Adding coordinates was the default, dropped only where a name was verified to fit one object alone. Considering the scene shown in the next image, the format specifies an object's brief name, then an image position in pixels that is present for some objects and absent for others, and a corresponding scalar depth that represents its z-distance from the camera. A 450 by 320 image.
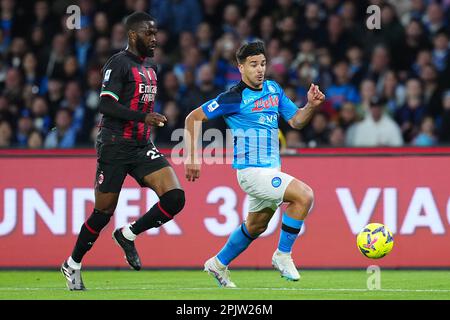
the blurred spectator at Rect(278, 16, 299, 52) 16.17
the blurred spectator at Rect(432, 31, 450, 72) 15.64
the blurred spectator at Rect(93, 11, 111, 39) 16.67
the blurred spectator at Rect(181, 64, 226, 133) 15.26
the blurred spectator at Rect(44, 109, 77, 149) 15.14
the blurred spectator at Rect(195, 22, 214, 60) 16.50
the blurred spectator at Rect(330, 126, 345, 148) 14.48
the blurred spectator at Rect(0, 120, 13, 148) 15.29
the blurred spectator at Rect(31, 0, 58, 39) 17.22
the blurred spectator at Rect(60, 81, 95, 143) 15.41
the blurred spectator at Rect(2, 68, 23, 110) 16.22
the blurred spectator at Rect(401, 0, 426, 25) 16.38
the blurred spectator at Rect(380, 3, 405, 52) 16.11
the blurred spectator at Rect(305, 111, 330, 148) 14.60
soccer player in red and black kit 9.77
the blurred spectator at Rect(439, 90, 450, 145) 14.75
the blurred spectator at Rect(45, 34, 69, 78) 16.39
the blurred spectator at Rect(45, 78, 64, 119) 15.87
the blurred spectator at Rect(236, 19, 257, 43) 16.36
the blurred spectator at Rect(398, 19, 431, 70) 15.80
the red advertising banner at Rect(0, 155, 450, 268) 12.68
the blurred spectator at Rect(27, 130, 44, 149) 14.83
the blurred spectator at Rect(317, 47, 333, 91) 15.59
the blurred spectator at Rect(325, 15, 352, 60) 16.11
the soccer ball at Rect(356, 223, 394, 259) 10.20
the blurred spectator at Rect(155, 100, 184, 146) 14.96
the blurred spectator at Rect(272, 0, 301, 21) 16.56
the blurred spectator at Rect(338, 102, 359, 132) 14.77
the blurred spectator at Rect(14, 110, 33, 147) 15.43
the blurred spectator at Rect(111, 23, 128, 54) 16.47
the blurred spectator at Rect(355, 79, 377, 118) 15.02
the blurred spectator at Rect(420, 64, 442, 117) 15.07
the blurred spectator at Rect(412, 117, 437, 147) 14.46
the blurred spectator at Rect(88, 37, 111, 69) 16.31
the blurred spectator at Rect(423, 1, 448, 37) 15.97
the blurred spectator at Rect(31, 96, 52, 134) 15.60
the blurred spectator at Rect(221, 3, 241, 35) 16.67
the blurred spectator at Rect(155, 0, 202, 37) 17.17
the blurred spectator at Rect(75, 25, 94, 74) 16.59
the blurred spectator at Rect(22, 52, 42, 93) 16.58
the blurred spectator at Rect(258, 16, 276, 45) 16.36
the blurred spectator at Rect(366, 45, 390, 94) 15.64
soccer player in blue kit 9.66
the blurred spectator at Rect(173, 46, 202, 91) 16.17
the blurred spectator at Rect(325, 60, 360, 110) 15.42
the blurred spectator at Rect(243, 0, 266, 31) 16.67
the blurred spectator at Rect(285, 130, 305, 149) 14.20
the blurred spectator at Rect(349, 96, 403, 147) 14.57
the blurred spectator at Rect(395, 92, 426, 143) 14.87
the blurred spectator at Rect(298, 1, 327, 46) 16.25
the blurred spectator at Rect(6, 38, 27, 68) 16.89
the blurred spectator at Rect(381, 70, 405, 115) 15.29
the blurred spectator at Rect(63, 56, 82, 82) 16.20
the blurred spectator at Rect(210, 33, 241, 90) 15.66
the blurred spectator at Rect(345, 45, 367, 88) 15.65
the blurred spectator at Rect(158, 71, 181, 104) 15.65
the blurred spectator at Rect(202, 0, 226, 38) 16.98
